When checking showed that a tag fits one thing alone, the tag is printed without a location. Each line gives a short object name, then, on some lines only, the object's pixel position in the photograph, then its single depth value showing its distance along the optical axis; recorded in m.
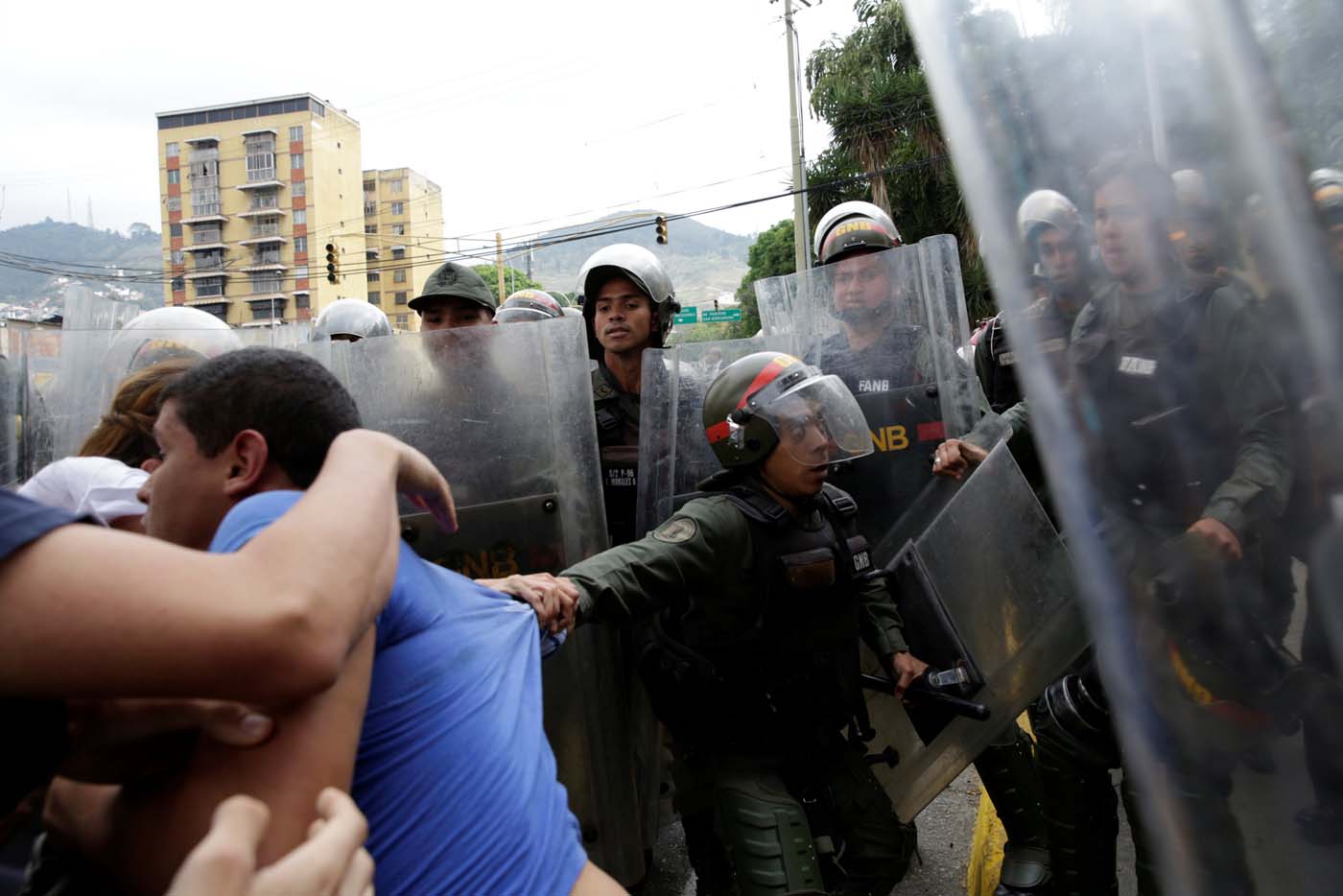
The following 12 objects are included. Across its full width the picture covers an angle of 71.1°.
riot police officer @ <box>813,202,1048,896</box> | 2.91
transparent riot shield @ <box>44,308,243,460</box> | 2.78
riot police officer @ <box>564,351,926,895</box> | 2.44
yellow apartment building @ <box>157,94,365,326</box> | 70.69
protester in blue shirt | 0.96
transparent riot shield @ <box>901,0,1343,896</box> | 0.61
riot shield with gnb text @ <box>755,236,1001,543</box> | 3.13
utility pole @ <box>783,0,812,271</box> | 21.28
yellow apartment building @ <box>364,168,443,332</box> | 78.38
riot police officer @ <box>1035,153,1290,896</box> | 0.65
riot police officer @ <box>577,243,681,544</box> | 3.28
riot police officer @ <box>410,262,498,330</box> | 4.03
